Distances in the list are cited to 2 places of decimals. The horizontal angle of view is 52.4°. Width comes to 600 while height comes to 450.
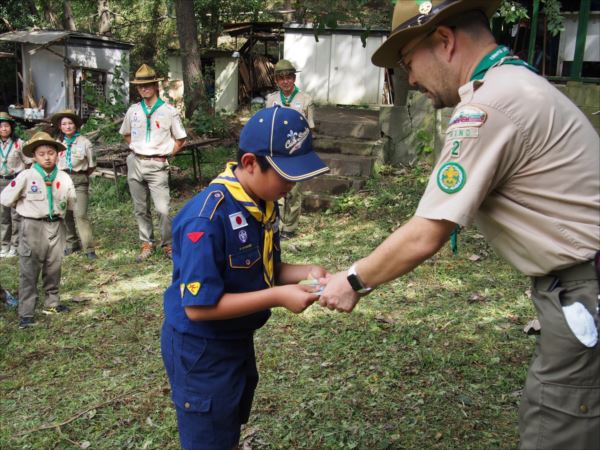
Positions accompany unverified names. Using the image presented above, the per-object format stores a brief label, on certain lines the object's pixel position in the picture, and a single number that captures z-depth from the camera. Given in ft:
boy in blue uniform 7.67
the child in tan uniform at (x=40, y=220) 20.30
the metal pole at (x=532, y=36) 34.83
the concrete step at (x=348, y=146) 34.45
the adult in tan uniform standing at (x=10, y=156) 26.43
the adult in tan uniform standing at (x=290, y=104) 26.96
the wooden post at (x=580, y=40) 33.96
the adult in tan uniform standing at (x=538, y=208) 6.44
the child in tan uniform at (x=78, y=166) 26.03
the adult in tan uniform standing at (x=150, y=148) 25.68
